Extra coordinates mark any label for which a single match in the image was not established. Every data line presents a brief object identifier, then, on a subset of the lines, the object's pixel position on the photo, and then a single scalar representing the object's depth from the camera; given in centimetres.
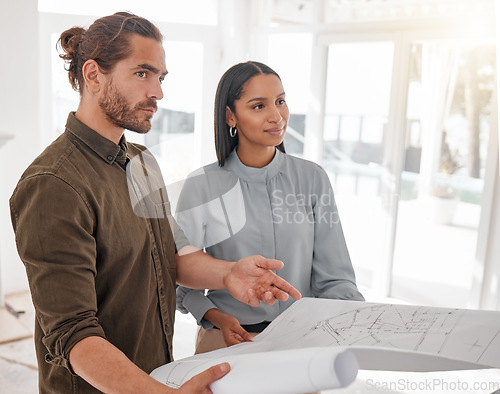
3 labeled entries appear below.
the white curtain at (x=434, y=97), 329
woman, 125
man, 78
